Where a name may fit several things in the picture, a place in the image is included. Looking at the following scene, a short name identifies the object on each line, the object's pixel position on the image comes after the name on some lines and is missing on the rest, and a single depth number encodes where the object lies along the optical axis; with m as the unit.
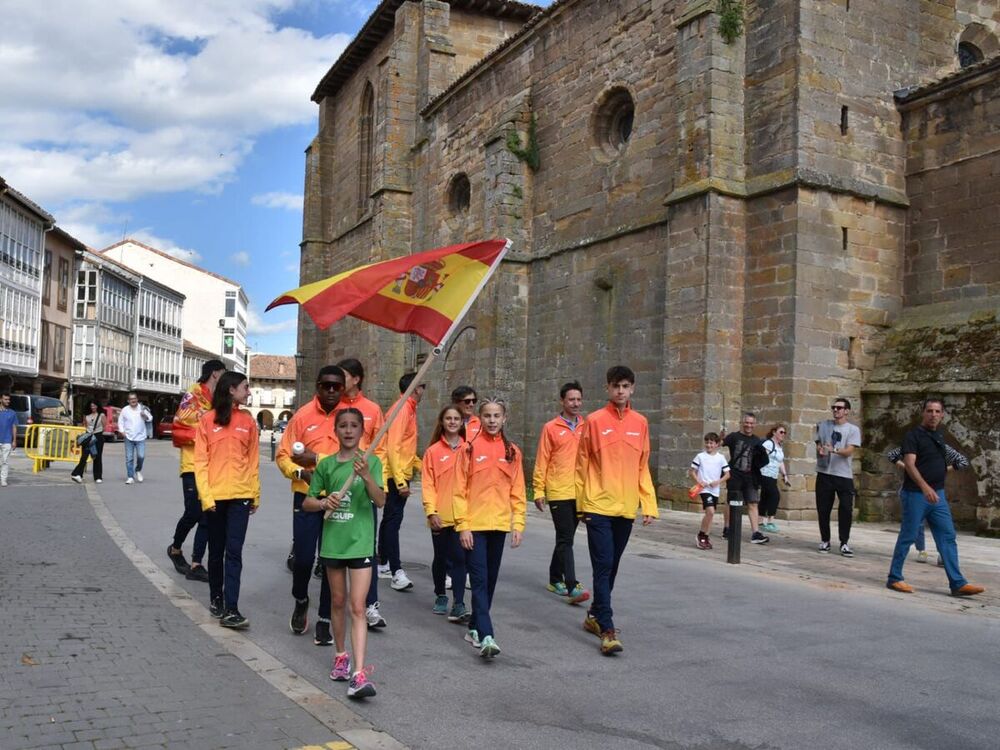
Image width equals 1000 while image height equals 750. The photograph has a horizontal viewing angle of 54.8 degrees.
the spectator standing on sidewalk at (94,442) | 18.31
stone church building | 14.57
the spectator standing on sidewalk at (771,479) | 12.80
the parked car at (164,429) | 51.91
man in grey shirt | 11.04
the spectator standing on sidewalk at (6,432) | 17.39
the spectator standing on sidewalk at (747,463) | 11.88
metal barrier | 21.50
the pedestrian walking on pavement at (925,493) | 8.43
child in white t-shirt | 11.76
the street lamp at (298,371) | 37.38
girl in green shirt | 5.06
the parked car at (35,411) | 33.34
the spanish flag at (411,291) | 6.18
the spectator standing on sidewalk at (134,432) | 17.97
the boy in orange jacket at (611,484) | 6.10
